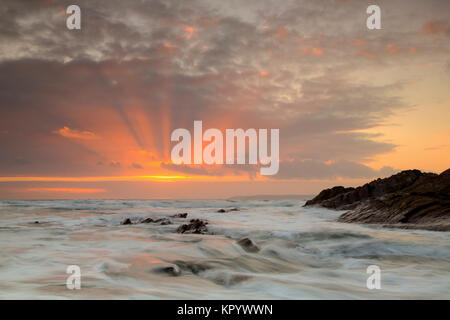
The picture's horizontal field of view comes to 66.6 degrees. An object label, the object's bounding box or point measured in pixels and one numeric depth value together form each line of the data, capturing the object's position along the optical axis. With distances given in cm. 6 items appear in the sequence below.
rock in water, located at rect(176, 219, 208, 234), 974
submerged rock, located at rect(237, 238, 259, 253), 702
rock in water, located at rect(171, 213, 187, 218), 1579
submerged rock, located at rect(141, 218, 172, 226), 1213
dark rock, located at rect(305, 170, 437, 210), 1772
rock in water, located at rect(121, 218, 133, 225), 1296
